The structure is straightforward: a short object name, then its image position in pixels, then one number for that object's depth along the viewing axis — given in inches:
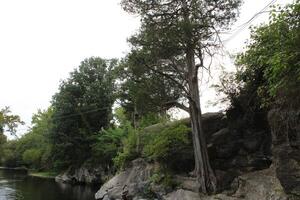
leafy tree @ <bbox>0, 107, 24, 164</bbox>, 789.9
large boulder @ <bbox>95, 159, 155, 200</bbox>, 864.9
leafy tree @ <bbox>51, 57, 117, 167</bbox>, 1523.1
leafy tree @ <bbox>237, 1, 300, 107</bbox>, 334.0
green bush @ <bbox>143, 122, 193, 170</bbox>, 814.5
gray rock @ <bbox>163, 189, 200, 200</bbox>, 661.1
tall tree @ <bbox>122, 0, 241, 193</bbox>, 662.5
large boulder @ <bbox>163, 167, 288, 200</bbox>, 511.9
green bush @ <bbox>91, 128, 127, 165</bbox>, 1339.8
